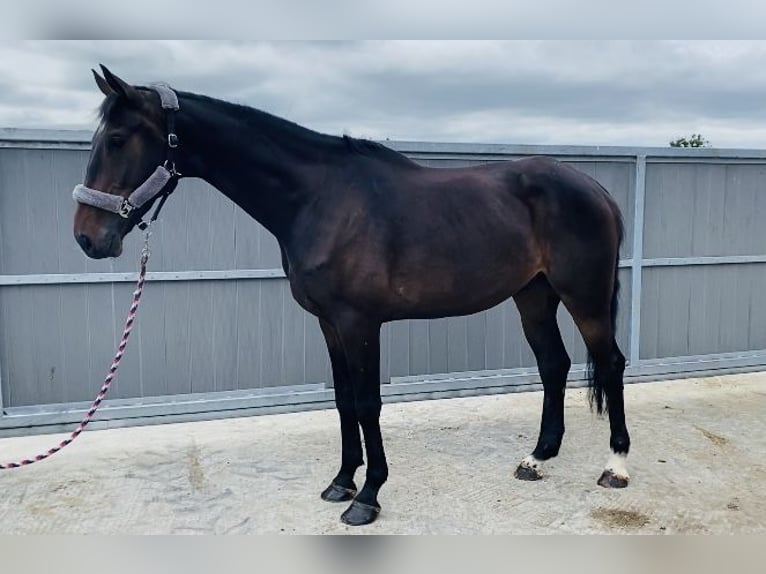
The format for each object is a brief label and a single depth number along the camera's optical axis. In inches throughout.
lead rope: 106.8
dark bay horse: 101.8
